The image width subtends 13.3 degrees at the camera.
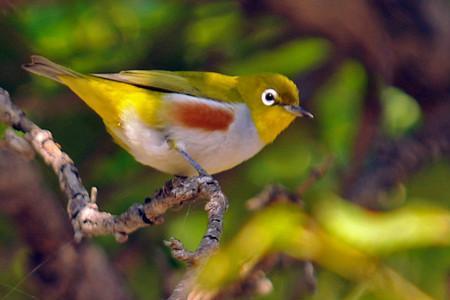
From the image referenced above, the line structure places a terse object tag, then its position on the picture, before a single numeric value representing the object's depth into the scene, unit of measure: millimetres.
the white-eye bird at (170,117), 5754
